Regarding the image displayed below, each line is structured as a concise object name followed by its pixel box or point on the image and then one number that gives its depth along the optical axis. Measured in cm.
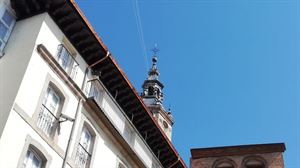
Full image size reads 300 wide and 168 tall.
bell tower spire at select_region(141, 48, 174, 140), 6931
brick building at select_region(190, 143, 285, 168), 3117
